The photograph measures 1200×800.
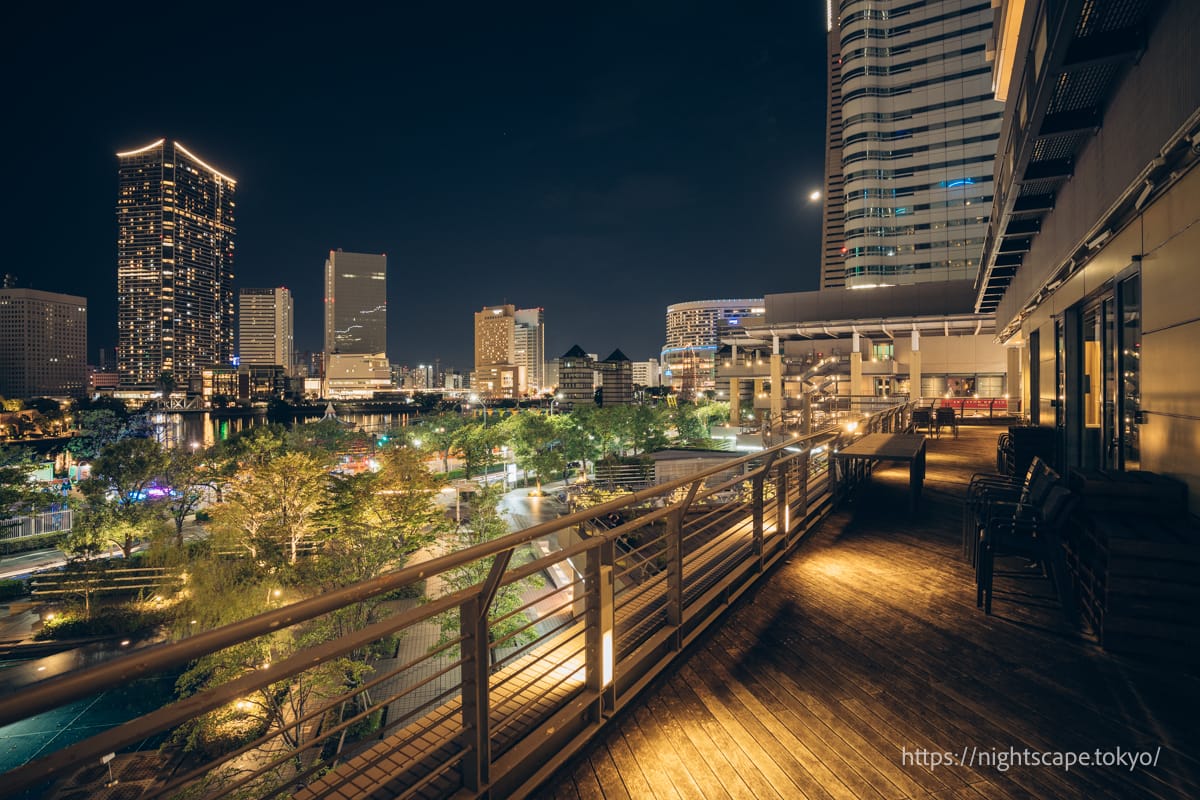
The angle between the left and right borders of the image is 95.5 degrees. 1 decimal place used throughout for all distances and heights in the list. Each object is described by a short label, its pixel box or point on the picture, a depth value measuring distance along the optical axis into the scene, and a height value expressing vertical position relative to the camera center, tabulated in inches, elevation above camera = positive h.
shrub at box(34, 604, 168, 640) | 832.9 -343.0
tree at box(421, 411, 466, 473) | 1923.0 -122.5
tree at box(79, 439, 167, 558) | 1021.8 -184.9
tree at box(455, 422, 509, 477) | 1850.4 -149.3
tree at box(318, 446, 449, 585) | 811.4 -183.2
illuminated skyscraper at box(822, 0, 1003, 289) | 2314.2 +1150.1
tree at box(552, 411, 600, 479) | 2004.2 -156.3
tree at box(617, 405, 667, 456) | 2106.3 -115.4
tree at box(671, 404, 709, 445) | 2384.4 -126.5
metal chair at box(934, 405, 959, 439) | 682.2 -27.0
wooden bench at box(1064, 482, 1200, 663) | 140.0 -49.1
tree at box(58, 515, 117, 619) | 871.1 -270.9
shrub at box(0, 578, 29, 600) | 944.9 -323.9
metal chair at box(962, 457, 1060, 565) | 203.0 -43.6
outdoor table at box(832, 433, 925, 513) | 289.4 -30.0
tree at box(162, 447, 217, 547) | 1280.8 -187.8
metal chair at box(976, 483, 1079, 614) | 169.9 -48.0
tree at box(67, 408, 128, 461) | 1882.9 -111.9
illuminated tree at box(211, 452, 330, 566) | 859.4 -167.2
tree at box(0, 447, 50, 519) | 1047.5 -166.3
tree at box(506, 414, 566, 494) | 1803.6 -164.6
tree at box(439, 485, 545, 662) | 739.4 -247.2
